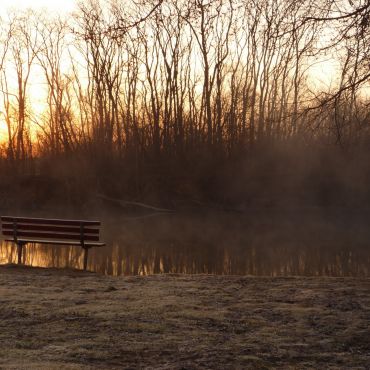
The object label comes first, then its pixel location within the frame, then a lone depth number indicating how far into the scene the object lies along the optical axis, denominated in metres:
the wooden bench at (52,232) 11.97
